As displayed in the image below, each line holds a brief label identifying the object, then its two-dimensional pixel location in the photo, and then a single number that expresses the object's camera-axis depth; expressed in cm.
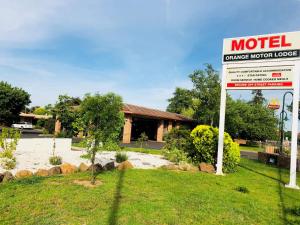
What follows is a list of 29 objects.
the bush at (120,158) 1410
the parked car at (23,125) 4409
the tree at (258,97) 7236
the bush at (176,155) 1431
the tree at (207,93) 3219
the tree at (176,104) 6594
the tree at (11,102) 3375
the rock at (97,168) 1031
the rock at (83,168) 1046
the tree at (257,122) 4041
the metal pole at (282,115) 1725
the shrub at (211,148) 1224
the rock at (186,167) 1198
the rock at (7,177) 805
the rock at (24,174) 875
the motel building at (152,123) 2999
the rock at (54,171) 944
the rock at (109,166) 1079
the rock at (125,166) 1143
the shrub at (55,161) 1219
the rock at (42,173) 910
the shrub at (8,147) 1021
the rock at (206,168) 1186
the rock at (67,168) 996
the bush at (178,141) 1516
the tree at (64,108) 1913
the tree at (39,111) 7440
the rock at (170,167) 1220
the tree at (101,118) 843
